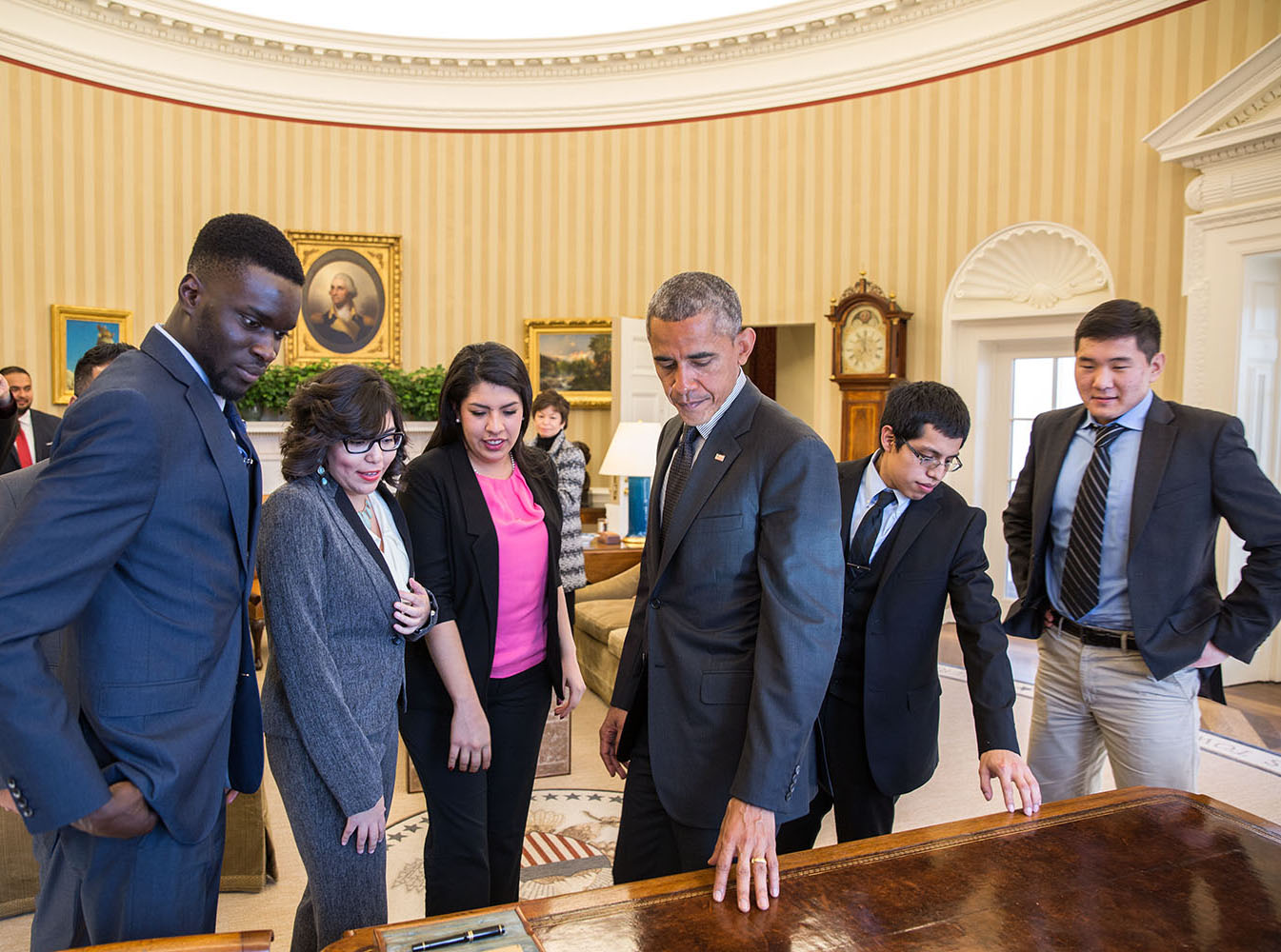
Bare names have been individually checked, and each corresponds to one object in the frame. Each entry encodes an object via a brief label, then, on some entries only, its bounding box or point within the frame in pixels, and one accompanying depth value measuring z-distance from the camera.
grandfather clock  7.78
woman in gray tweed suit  1.97
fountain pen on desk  1.41
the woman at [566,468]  5.39
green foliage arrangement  7.85
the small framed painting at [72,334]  8.09
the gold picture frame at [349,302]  9.27
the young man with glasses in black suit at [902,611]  2.42
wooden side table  6.55
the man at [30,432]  5.53
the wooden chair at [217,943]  1.36
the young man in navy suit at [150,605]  1.41
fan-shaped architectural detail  6.97
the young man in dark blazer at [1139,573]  2.58
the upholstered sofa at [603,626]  5.30
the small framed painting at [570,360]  9.62
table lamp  6.23
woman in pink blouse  2.37
